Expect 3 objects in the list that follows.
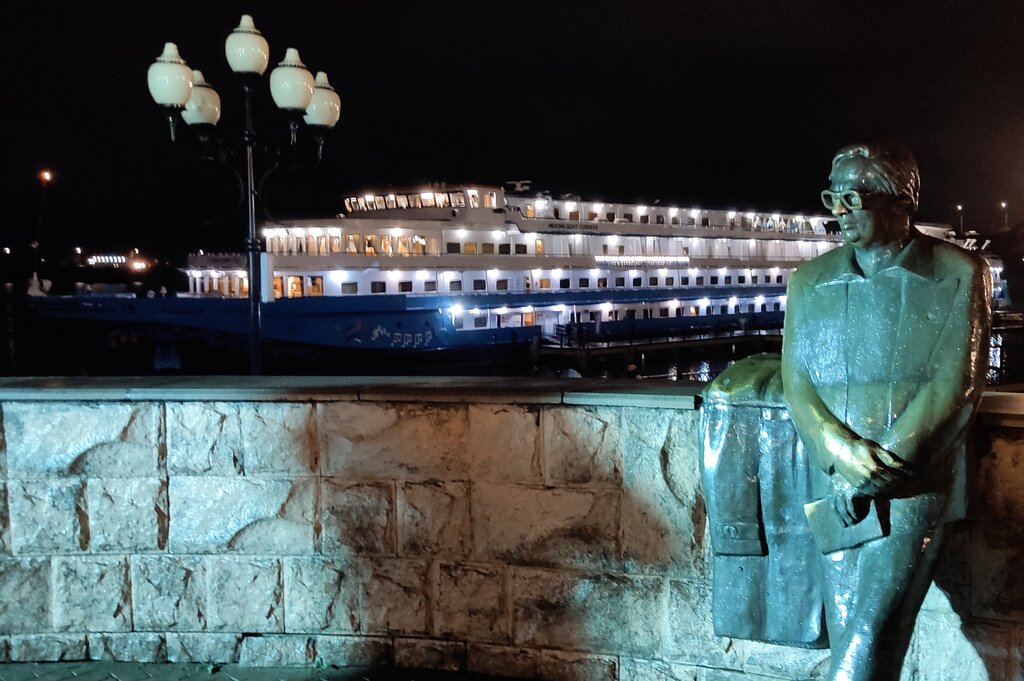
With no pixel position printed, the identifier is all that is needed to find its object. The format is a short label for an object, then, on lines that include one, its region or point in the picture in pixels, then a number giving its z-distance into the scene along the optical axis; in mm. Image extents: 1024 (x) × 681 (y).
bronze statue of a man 1931
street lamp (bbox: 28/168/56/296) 31197
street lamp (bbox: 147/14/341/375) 7590
